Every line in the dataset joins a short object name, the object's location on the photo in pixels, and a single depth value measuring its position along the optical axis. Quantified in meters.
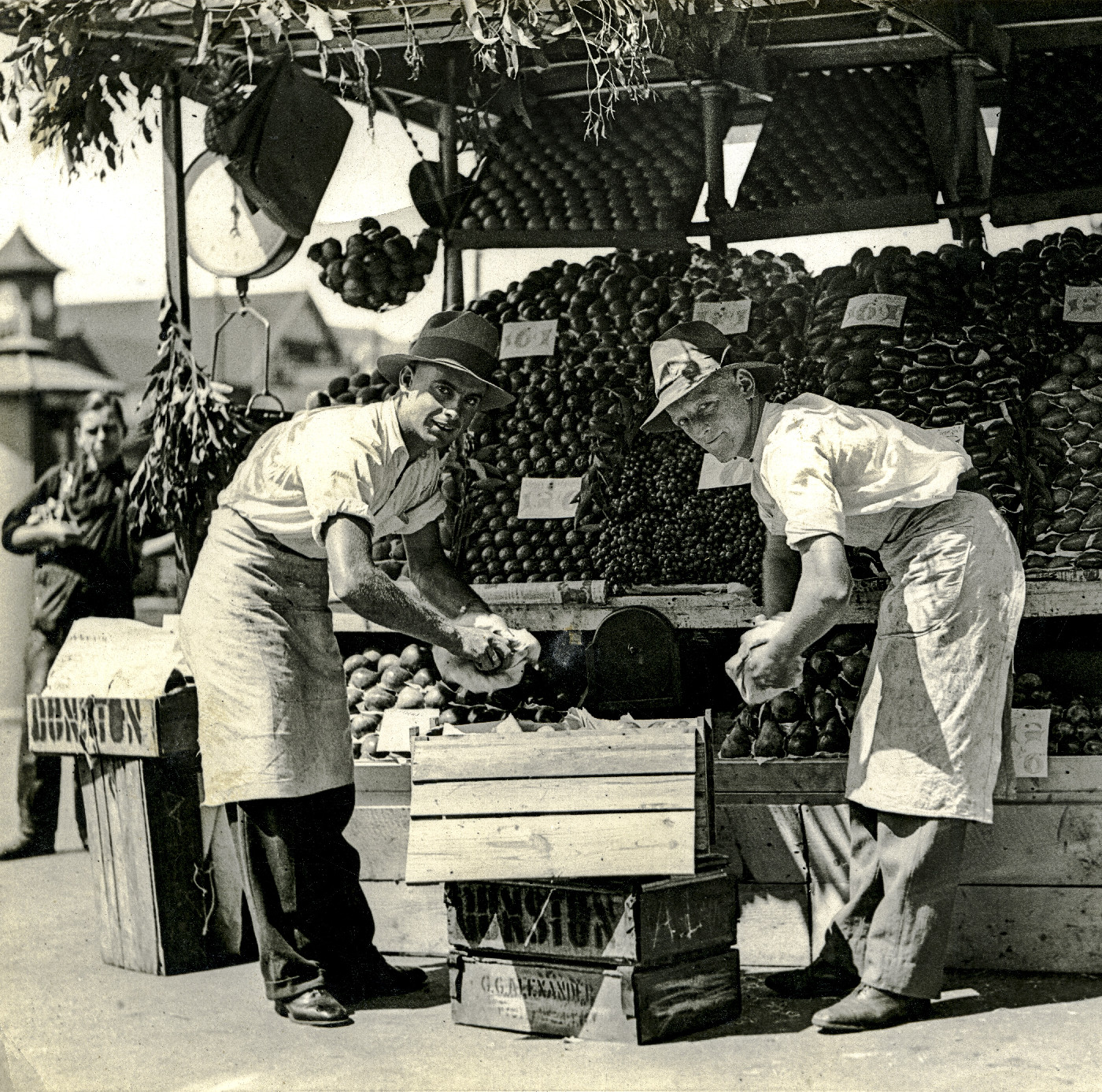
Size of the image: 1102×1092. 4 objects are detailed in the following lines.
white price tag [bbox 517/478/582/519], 5.02
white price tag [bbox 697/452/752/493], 4.77
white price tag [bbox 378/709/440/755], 4.82
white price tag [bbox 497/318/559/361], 5.24
